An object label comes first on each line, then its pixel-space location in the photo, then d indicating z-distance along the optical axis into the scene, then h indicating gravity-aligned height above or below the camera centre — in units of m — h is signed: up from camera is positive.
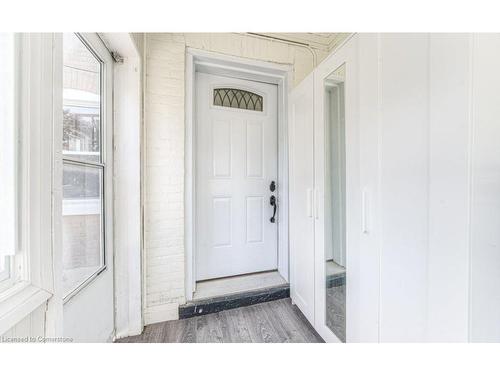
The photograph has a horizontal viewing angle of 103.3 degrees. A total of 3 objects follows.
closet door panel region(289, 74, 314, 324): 1.54 -0.10
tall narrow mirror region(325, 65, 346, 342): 1.23 -0.12
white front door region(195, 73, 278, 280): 1.97 +0.11
